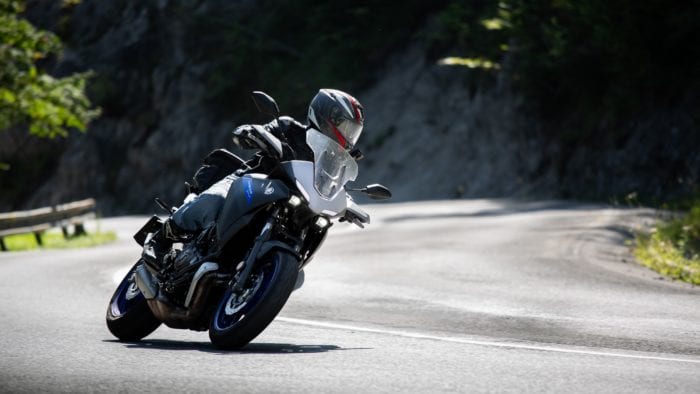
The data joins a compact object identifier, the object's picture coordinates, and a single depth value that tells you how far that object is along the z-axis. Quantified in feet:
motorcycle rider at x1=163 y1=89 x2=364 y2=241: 50.83
